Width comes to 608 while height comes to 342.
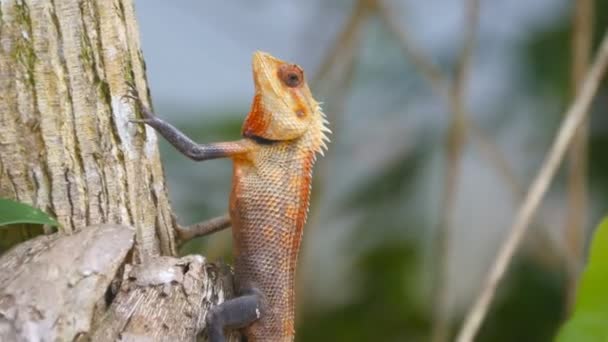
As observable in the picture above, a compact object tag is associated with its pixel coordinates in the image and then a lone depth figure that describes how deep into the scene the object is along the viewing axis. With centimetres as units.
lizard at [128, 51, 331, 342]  449
